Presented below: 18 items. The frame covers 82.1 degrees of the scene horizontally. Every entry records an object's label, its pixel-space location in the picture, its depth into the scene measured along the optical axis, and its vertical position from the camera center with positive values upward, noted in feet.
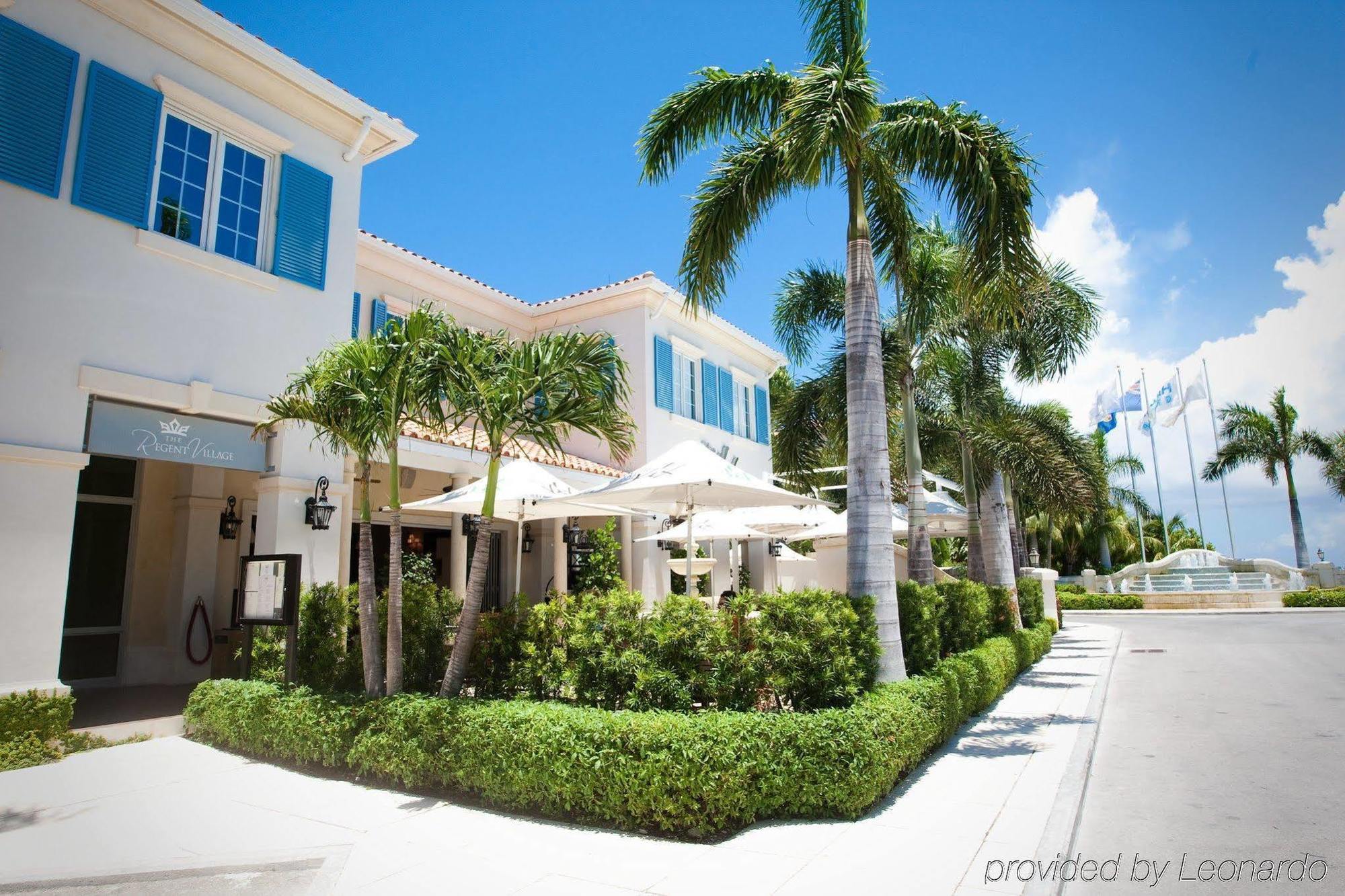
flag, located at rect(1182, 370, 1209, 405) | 133.39 +29.48
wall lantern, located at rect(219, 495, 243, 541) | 40.63 +2.66
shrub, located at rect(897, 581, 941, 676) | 28.60 -2.39
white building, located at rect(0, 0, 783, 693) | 25.05 +9.97
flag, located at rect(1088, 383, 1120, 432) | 137.39 +27.96
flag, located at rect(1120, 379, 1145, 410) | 136.15 +28.88
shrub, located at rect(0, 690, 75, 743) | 23.00 -4.19
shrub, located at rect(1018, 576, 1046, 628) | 59.00 -2.77
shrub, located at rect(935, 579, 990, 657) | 34.37 -2.27
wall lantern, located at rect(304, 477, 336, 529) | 32.27 +2.58
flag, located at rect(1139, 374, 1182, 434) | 138.41 +28.90
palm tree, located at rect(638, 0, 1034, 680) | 25.91 +14.88
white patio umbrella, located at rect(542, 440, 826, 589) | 27.32 +2.97
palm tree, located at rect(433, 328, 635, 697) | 22.82 +5.48
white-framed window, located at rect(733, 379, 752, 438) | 70.11 +14.57
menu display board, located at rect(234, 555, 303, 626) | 25.67 -0.55
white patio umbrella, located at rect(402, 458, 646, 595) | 30.55 +2.97
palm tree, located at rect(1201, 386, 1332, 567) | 123.85 +19.37
